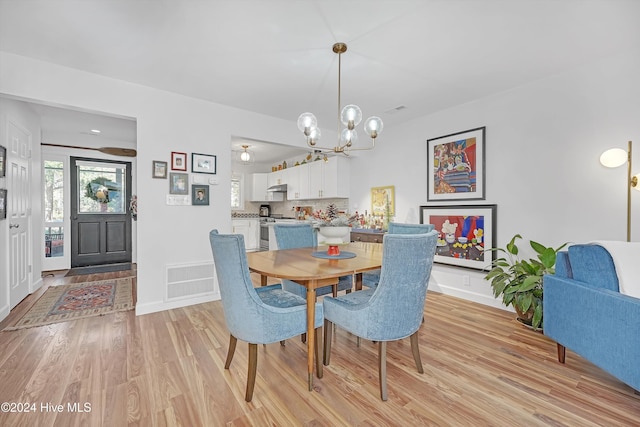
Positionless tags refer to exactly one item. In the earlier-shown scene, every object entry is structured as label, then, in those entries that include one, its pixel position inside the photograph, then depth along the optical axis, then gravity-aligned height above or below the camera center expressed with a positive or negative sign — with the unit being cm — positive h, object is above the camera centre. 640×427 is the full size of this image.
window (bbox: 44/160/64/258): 492 +0
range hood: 660 +51
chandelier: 224 +71
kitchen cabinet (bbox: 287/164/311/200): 580 +57
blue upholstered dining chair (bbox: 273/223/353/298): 261 -33
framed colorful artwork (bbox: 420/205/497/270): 333 -28
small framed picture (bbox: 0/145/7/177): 278 +48
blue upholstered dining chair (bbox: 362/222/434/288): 265 -21
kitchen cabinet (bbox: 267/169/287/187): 662 +79
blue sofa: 153 -64
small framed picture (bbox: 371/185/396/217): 441 +16
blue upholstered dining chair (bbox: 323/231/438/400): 156 -52
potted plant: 251 -70
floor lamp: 228 +42
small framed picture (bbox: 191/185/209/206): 338 +17
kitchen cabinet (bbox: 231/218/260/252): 699 -53
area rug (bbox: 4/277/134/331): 285 -112
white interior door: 304 -1
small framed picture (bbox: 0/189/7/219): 277 +4
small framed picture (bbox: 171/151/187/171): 323 +56
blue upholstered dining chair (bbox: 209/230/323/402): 159 -60
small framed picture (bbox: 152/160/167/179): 312 +45
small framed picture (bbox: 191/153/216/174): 338 +56
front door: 521 -7
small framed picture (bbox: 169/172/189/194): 323 +30
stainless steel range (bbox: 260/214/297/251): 648 -53
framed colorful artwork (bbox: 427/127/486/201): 342 +57
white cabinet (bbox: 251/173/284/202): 738 +60
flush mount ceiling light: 574 +117
